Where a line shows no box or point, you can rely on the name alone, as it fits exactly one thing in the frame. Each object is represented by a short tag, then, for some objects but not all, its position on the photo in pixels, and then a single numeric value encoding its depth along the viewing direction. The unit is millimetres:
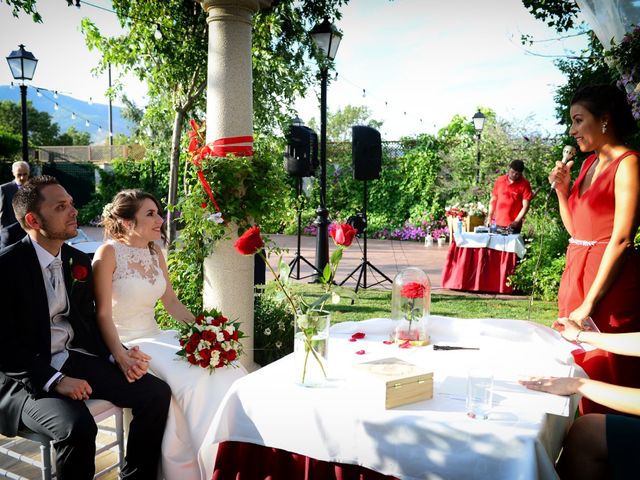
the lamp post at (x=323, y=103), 7562
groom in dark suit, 2340
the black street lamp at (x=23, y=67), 9358
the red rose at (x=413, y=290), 2354
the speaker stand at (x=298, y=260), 8908
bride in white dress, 2746
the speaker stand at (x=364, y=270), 8373
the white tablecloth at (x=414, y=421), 1525
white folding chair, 2371
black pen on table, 2309
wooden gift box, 1699
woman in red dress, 2459
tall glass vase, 1921
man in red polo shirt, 8375
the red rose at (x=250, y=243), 1968
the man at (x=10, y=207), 4848
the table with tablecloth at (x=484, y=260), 8297
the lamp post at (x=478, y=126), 14922
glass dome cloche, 2369
